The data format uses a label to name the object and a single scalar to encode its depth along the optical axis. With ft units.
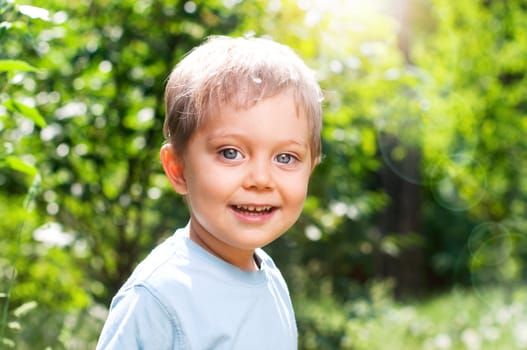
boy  3.41
